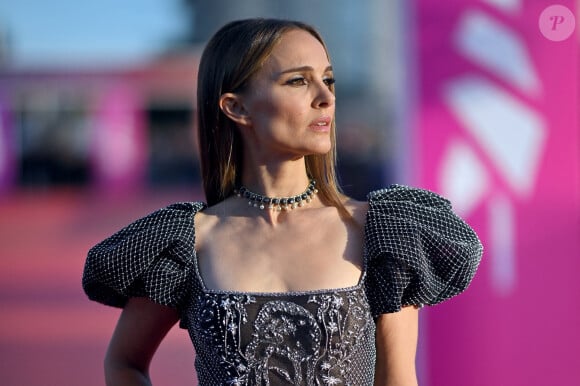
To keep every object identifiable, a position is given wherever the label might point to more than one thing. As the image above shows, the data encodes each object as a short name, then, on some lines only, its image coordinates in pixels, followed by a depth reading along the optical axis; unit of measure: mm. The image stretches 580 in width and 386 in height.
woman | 3707
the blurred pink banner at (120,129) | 33031
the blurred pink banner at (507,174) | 6465
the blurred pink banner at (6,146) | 32531
